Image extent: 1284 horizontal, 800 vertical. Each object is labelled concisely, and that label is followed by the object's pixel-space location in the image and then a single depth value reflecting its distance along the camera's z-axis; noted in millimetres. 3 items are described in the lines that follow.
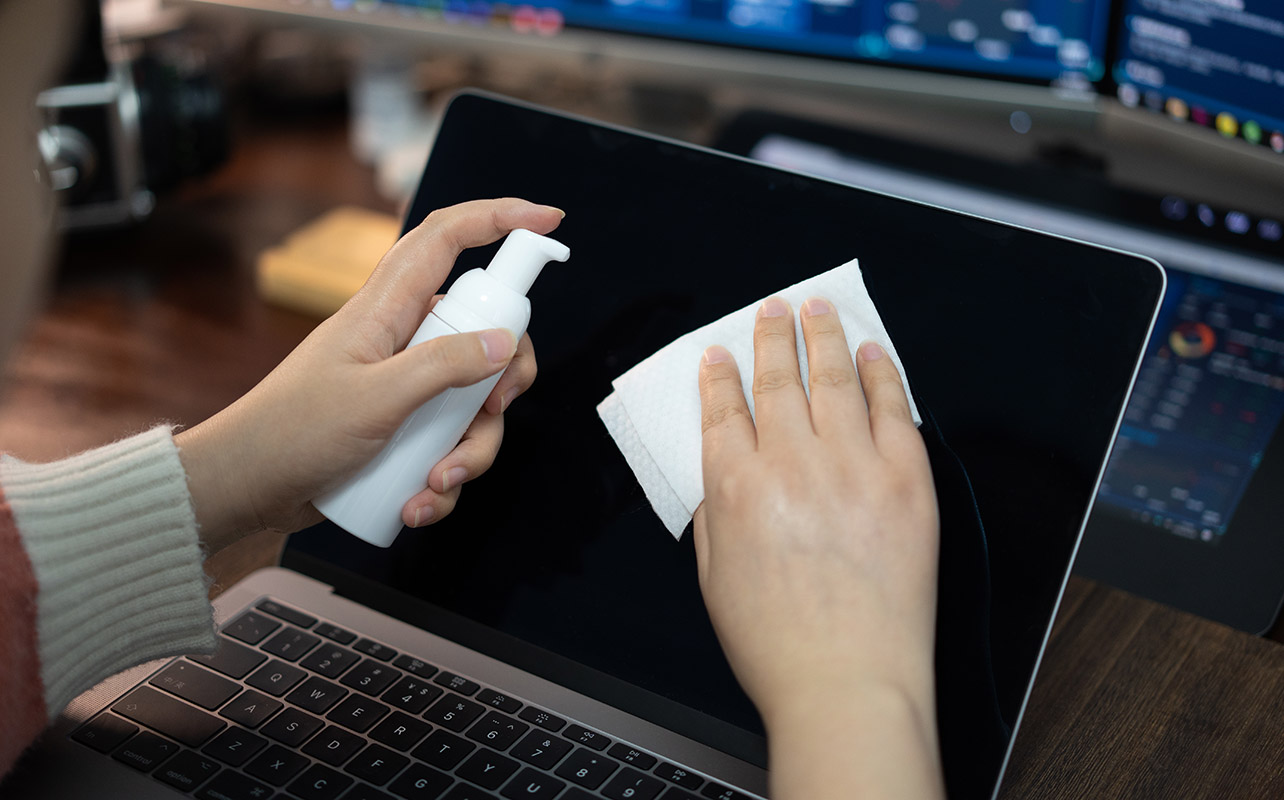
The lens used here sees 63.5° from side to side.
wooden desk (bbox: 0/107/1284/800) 434
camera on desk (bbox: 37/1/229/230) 821
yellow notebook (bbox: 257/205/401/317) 788
